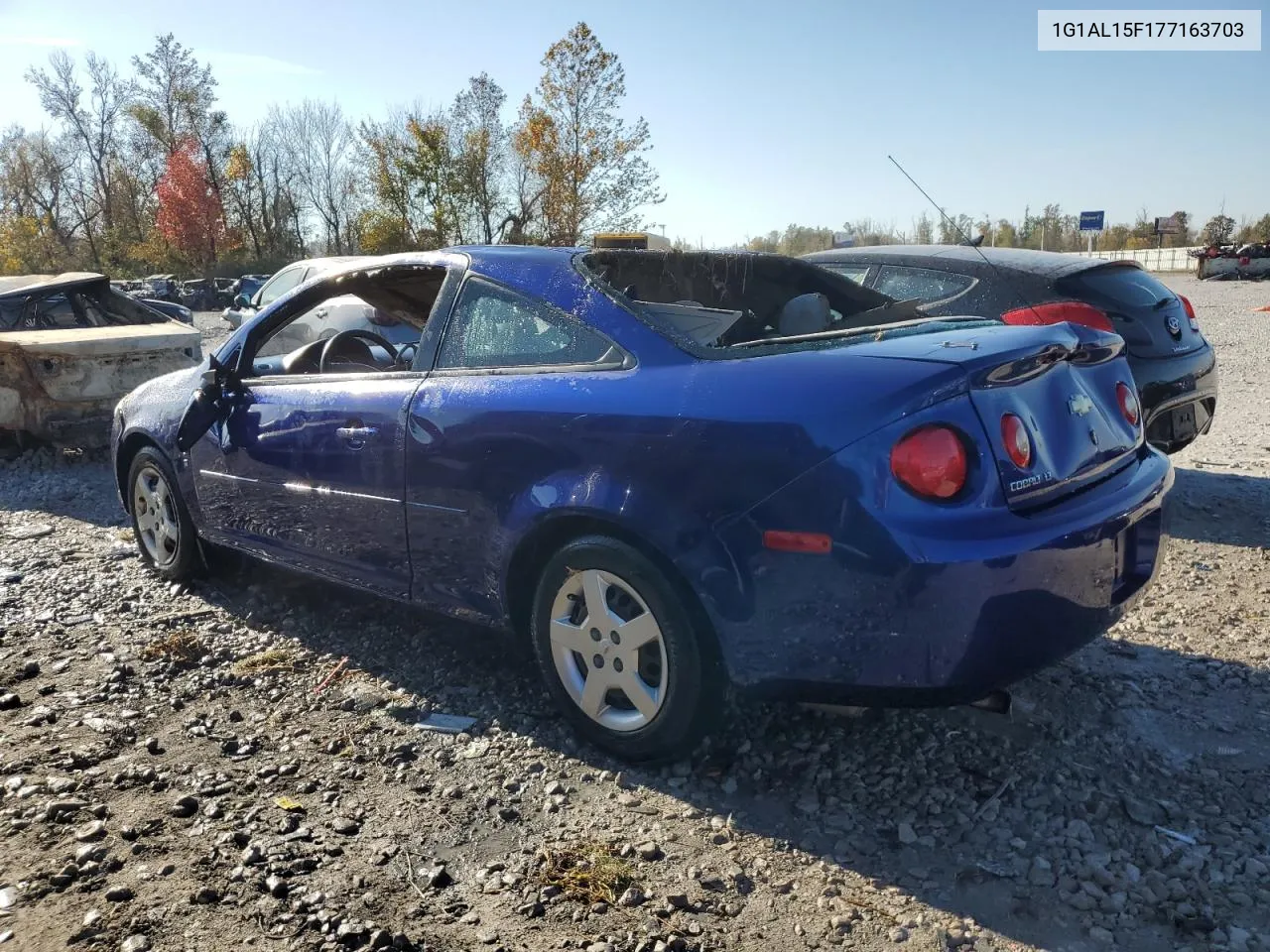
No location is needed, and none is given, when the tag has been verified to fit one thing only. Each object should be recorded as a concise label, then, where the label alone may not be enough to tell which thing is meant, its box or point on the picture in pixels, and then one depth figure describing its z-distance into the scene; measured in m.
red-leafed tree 51.44
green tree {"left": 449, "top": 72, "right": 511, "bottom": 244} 41.19
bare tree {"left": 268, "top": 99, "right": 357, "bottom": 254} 60.06
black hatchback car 5.44
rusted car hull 8.16
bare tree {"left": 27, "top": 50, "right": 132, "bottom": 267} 56.78
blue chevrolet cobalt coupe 2.41
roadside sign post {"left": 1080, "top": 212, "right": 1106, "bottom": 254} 27.93
